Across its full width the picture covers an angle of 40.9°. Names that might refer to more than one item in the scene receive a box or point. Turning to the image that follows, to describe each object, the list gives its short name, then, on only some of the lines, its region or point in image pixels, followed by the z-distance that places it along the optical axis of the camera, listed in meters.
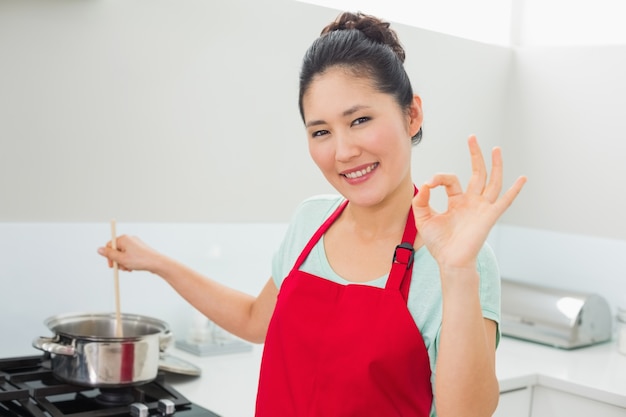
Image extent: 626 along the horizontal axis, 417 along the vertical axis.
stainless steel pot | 1.77
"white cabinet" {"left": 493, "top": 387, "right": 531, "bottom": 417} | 2.31
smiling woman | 1.29
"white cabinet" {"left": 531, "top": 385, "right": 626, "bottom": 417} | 2.24
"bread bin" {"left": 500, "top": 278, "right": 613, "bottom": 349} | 2.68
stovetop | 1.71
